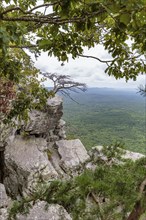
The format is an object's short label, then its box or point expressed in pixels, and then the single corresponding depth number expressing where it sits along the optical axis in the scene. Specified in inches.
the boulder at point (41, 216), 265.4
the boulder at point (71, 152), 446.6
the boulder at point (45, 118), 453.3
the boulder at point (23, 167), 381.1
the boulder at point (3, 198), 308.6
